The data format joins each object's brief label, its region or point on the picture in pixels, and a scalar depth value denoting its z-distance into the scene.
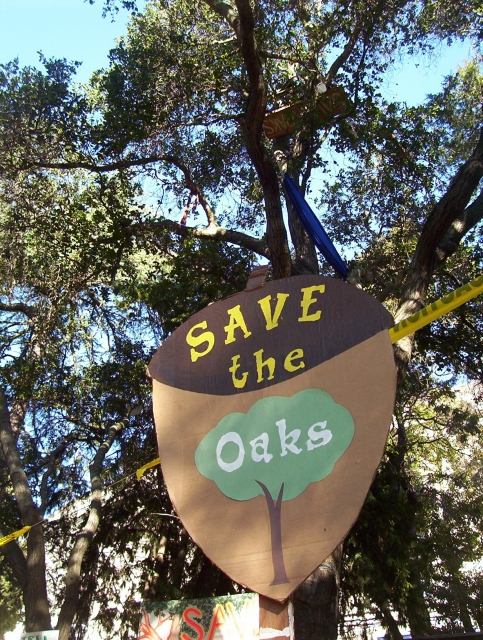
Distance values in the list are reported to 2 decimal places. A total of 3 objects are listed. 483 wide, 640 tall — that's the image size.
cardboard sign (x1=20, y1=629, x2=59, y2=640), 6.28
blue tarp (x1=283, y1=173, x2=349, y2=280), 6.80
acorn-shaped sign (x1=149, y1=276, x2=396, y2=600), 2.65
